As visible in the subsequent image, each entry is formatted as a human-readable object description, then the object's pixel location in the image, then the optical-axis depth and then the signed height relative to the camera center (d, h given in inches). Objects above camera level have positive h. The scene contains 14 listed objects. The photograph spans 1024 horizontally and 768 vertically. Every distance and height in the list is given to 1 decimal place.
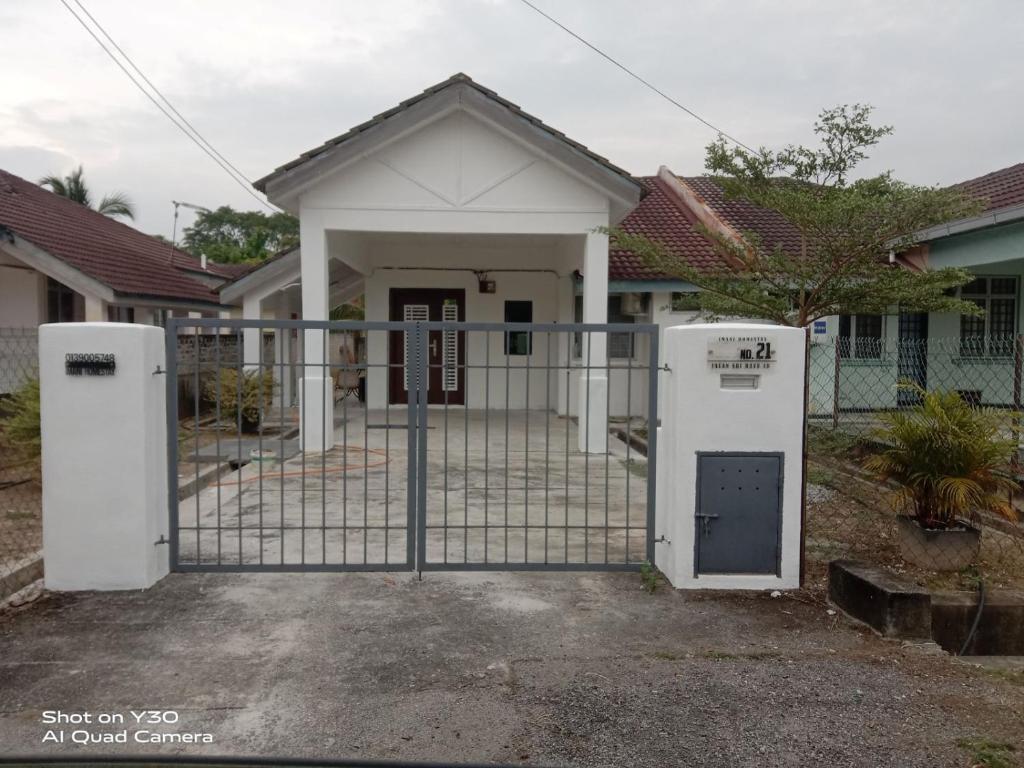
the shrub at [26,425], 313.9 -27.8
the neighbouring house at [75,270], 500.1 +54.5
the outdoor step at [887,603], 187.0 -55.3
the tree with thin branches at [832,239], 279.3 +42.0
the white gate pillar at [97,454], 208.7 -25.4
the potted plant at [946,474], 223.8 -31.4
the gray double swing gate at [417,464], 226.4 -52.2
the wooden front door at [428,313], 623.5 +30.7
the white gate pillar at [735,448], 214.7 -23.3
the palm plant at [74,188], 1193.4 +233.3
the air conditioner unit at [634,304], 594.9 +36.5
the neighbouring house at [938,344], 534.6 +10.8
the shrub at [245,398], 512.7 -27.5
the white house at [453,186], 426.9 +87.7
